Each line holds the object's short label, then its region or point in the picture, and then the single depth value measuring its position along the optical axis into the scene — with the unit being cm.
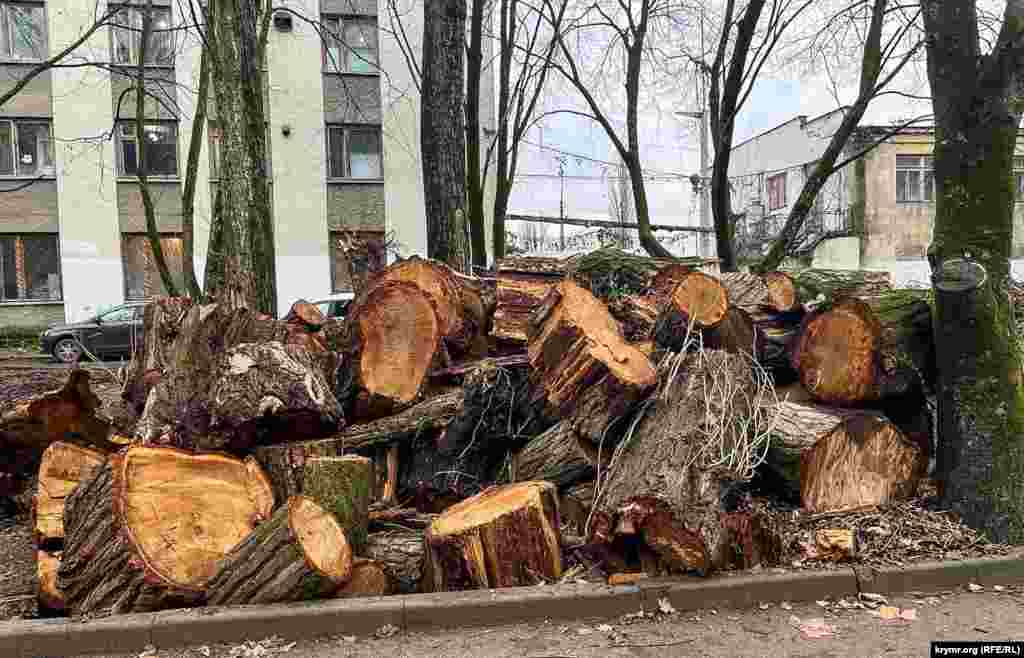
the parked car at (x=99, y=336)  1756
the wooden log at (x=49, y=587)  378
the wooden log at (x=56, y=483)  429
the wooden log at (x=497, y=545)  379
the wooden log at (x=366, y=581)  387
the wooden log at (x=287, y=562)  360
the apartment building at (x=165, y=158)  2123
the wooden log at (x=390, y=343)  507
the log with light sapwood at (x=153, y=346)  591
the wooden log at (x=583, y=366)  441
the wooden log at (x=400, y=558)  403
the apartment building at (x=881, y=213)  2652
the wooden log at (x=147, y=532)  365
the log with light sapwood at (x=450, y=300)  538
